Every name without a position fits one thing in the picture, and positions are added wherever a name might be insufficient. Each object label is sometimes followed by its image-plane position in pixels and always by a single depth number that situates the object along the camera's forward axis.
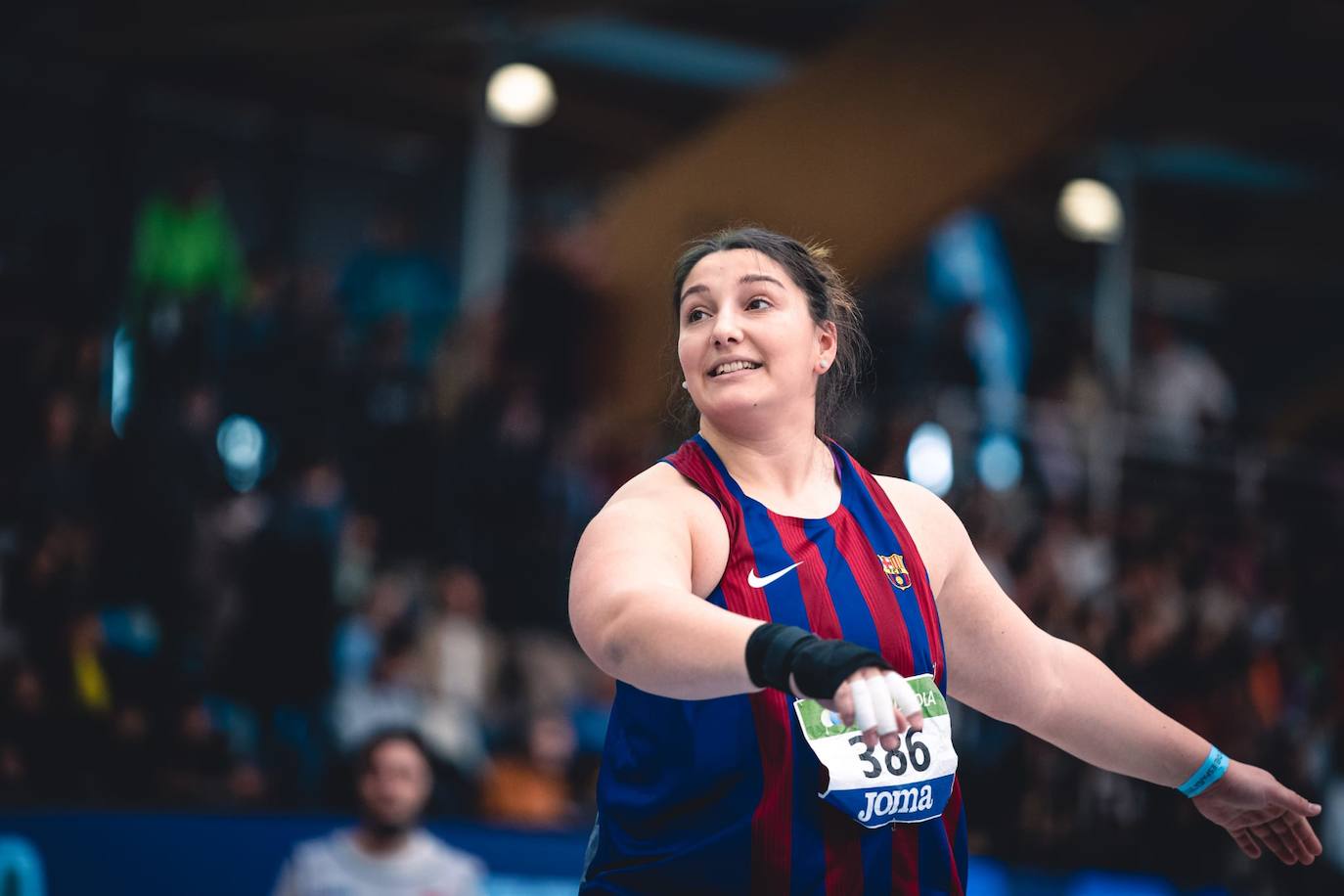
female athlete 4.75
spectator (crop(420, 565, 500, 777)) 16.34
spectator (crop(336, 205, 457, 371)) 21.47
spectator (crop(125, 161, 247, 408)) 17.75
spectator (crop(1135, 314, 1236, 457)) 27.05
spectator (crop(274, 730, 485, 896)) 11.72
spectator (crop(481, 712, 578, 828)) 15.84
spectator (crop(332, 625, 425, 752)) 15.34
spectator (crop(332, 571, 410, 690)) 16.34
